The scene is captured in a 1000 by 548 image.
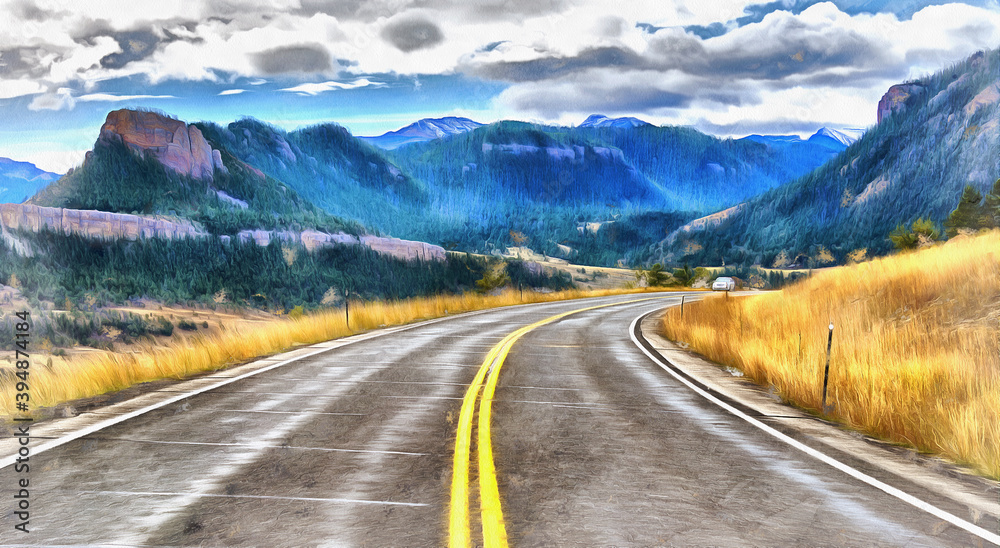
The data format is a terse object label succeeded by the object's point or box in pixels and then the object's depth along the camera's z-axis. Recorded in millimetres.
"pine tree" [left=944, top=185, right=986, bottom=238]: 54875
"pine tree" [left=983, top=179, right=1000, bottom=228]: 51469
